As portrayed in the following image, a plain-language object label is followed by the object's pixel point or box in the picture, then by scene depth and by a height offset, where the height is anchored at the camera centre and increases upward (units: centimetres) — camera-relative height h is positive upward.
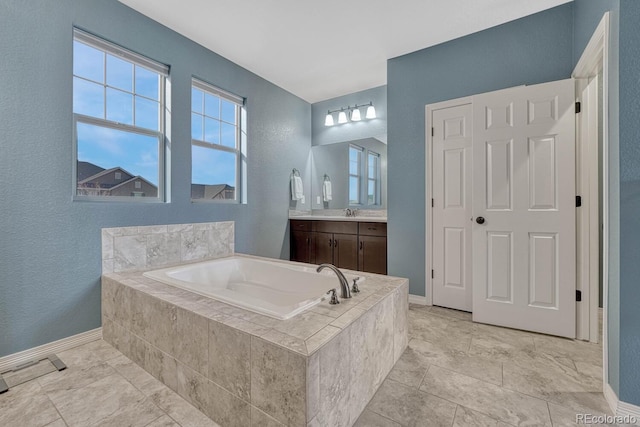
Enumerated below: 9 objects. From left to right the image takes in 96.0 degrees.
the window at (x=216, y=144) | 304 +77
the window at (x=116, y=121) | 218 +75
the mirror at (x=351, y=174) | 372 +54
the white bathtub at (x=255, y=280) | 160 -51
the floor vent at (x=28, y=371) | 166 -98
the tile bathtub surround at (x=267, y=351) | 111 -66
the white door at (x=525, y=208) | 219 +4
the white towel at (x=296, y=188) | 411 +35
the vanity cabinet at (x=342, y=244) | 334 -39
